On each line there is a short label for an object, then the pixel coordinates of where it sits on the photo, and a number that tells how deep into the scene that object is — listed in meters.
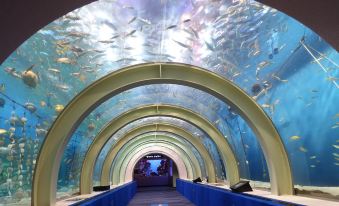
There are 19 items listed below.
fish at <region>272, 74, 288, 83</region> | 9.49
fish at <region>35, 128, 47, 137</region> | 9.09
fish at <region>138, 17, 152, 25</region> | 8.19
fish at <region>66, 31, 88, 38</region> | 8.05
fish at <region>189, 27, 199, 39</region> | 8.98
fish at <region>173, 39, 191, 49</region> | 9.60
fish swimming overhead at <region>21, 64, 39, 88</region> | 7.74
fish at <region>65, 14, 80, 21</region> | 7.50
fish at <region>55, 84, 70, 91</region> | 9.41
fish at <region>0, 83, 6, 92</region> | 6.98
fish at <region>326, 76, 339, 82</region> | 7.40
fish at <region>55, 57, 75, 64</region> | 8.68
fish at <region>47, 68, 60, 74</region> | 8.64
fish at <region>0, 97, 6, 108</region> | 7.20
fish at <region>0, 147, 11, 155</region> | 7.39
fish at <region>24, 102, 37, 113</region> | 8.35
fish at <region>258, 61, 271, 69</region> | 9.72
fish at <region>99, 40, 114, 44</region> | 8.91
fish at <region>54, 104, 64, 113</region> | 9.65
